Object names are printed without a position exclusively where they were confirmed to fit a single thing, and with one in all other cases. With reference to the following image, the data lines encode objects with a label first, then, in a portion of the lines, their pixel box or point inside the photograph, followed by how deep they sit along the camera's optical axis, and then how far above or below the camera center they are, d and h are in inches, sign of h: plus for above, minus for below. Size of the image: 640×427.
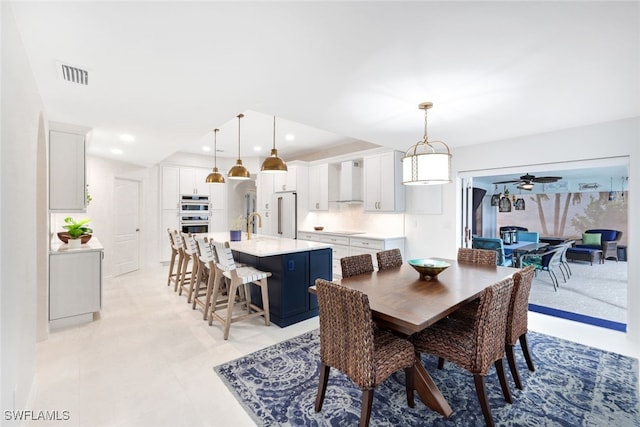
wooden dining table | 65.8 -22.6
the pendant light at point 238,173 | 168.6 +23.6
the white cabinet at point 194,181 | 267.6 +29.8
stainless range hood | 224.7 +25.5
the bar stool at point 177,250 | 180.1 -24.2
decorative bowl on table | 95.3 -18.2
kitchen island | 131.1 -28.8
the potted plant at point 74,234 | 137.9 -10.9
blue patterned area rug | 74.0 -52.6
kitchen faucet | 177.9 -8.9
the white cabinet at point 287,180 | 253.8 +30.1
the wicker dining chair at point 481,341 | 69.7 -33.8
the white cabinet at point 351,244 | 194.9 -21.8
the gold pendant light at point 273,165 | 144.0 +24.2
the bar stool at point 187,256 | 159.1 -25.2
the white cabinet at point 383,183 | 196.7 +21.6
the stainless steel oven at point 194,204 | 268.4 +8.2
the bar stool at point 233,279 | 119.4 -28.6
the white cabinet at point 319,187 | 241.8 +22.3
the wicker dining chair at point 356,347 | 64.5 -33.3
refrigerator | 253.3 -0.8
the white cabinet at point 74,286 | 127.8 -33.9
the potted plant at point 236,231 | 174.1 -11.1
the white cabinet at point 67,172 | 129.3 +18.6
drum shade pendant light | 96.8 +15.6
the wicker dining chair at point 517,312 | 84.5 -29.5
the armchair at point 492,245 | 201.0 -22.1
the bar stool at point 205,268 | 133.7 -29.2
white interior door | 228.9 -11.3
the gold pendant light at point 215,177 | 185.9 +23.3
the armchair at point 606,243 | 299.6 -29.9
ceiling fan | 238.2 +29.8
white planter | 137.2 -15.0
